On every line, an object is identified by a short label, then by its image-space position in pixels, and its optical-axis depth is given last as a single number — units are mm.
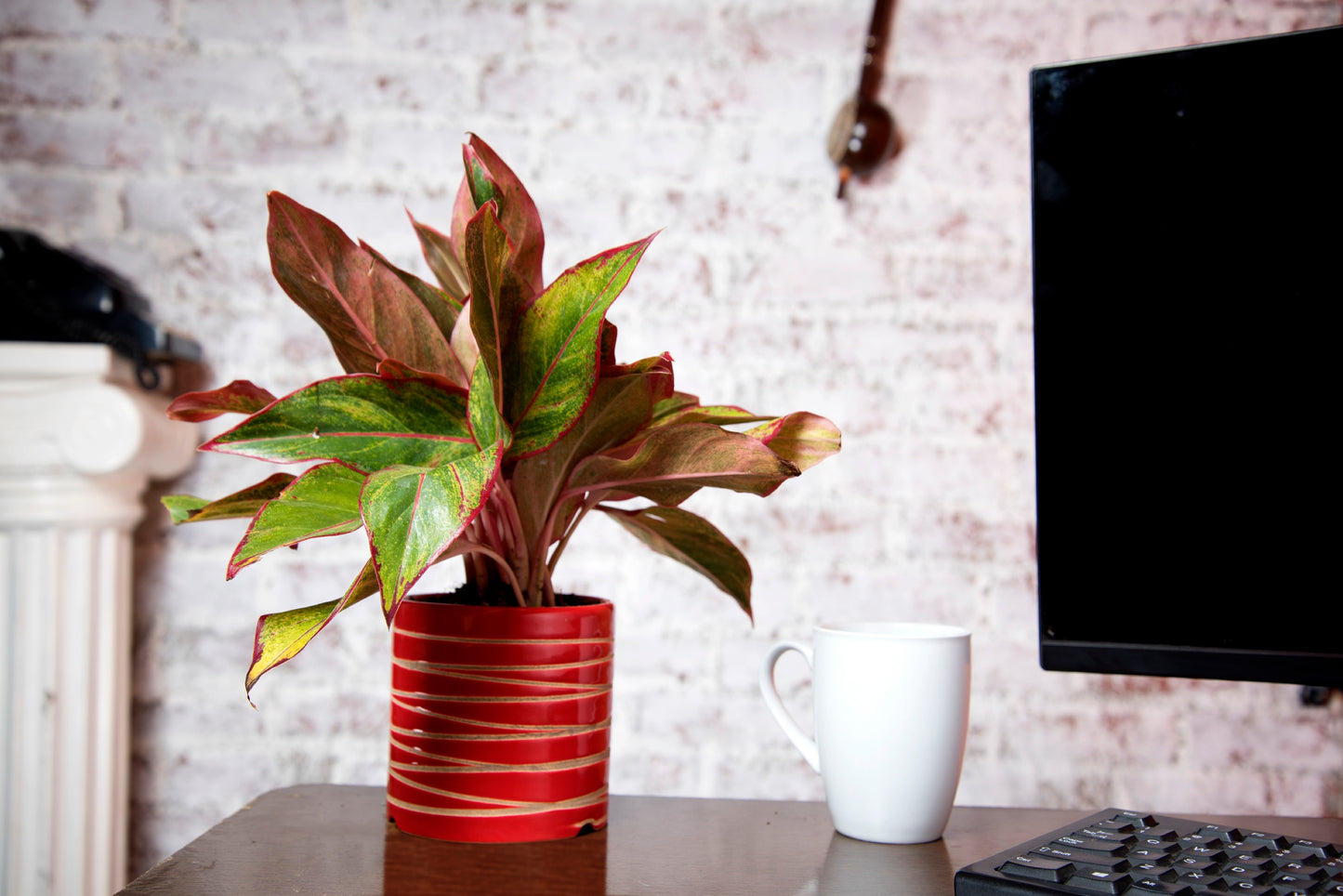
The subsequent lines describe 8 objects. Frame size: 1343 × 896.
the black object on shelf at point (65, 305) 1030
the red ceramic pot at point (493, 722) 552
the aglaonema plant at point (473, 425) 471
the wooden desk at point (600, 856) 499
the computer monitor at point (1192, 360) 530
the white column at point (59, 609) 1012
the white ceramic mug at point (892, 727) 568
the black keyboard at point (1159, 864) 419
